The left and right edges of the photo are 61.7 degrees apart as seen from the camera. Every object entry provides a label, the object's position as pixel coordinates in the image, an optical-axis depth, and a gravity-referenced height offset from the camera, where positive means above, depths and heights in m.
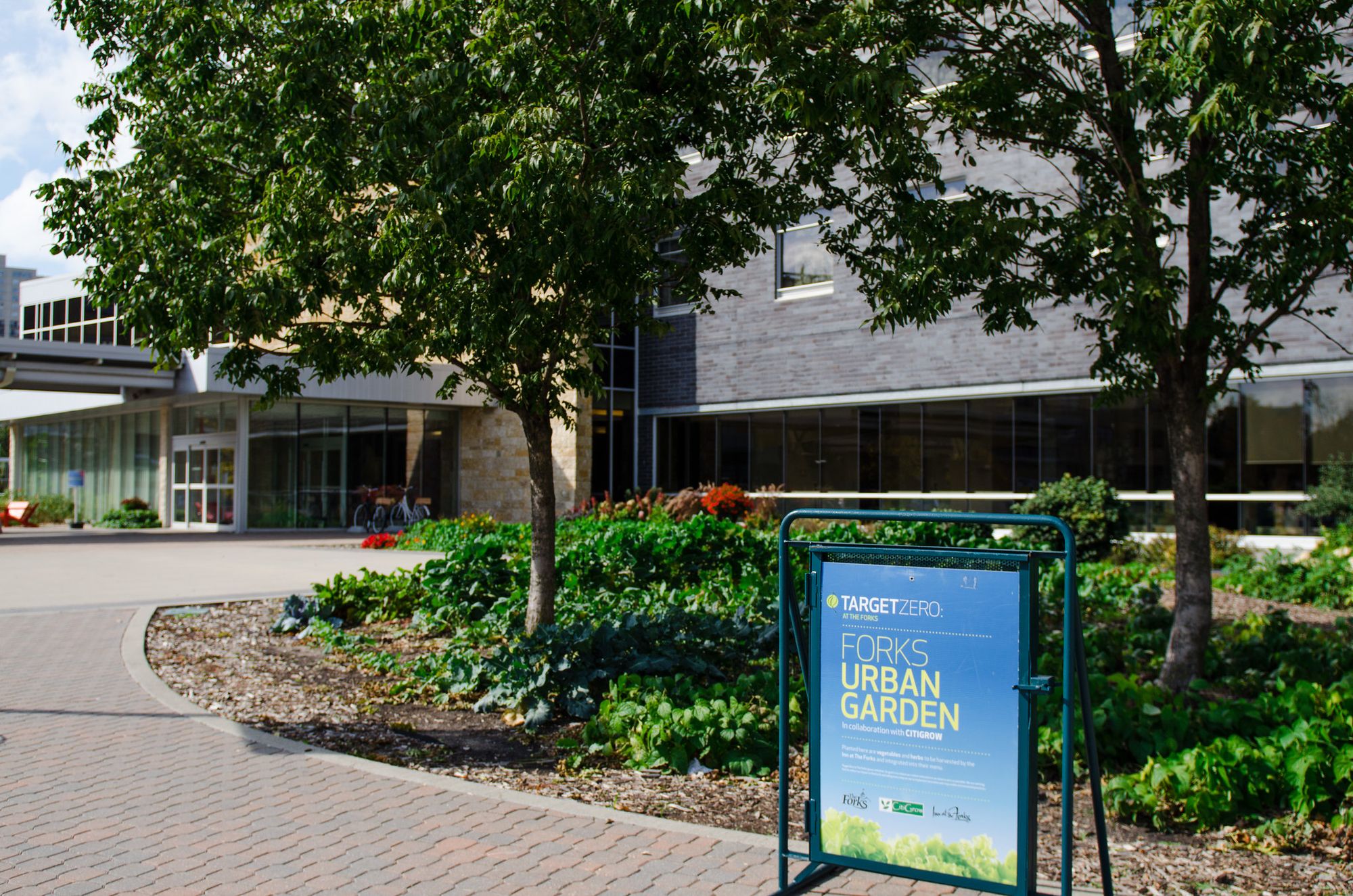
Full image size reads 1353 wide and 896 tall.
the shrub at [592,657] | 6.89 -1.21
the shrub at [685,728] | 5.87 -1.38
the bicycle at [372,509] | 28.86 -0.99
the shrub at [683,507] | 18.78 -0.61
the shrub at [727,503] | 17.73 -0.51
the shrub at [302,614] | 10.56 -1.35
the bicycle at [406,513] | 29.09 -1.07
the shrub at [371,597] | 10.90 -1.23
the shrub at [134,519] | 30.91 -1.31
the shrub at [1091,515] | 15.60 -0.61
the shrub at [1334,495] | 15.91 -0.35
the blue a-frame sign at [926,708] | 3.55 -0.78
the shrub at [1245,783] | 4.78 -1.34
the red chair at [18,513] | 32.81 -1.20
